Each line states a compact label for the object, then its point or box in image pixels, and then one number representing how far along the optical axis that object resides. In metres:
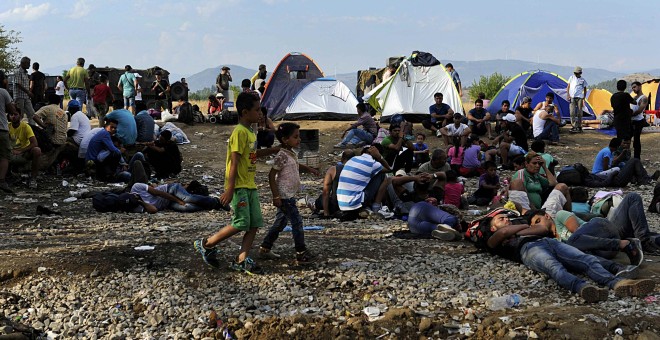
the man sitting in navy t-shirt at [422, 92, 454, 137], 18.80
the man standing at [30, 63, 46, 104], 18.06
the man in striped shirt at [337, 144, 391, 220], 9.95
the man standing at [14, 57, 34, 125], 14.77
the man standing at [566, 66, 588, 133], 19.30
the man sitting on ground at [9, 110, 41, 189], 12.55
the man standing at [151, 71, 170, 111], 22.04
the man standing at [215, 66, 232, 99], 21.89
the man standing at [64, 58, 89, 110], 19.91
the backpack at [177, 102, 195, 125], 20.10
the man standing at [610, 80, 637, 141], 15.34
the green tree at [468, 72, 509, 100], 37.62
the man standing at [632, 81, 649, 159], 15.70
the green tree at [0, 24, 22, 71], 31.42
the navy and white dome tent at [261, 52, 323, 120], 21.77
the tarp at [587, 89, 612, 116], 22.95
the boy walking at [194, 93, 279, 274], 6.55
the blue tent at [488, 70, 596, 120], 21.53
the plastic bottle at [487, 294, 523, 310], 6.12
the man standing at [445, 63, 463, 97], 21.69
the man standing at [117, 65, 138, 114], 20.28
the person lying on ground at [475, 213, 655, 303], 6.14
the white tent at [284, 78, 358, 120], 21.14
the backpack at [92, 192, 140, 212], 10.55
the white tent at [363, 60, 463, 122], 20.58
